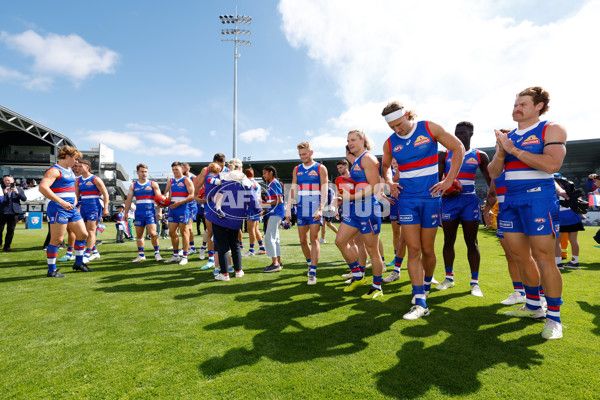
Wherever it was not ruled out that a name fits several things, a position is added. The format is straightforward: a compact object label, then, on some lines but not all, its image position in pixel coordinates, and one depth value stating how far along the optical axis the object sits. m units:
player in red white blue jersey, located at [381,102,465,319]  3.12
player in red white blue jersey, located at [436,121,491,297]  4.03
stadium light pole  28.82
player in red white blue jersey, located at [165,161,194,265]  6.45
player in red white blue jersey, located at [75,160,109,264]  6.43
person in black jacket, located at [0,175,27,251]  8.55
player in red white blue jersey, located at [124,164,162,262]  6.54
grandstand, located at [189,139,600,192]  30.61
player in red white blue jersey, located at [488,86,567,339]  2.64
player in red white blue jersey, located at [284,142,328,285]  4.69
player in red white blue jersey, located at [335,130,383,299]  3.71
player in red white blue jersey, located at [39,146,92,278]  5.11
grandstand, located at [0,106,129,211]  34.72
